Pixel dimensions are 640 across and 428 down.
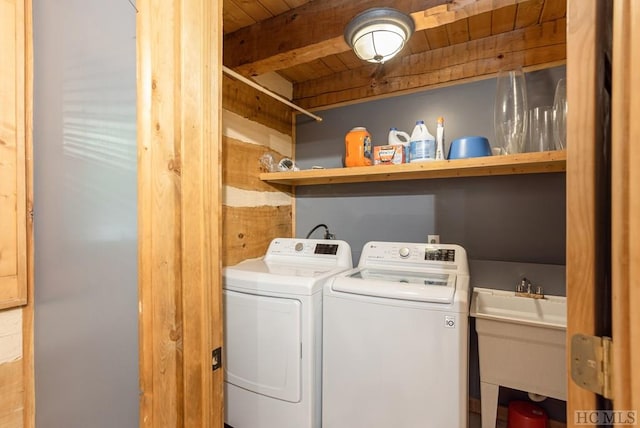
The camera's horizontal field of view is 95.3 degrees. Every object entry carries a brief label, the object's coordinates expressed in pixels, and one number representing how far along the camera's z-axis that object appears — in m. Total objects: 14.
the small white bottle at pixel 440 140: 1.74
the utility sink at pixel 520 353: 1.24
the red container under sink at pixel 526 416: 1.54
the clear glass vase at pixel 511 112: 1.59
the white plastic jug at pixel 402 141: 1.83
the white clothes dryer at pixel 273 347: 1.45
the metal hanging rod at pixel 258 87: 1.58
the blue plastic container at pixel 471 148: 1.60
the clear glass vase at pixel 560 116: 1.48
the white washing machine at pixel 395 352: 1.25
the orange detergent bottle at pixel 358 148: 1.98
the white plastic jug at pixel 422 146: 1.74
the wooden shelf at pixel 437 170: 1.43
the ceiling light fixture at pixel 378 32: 1.33
